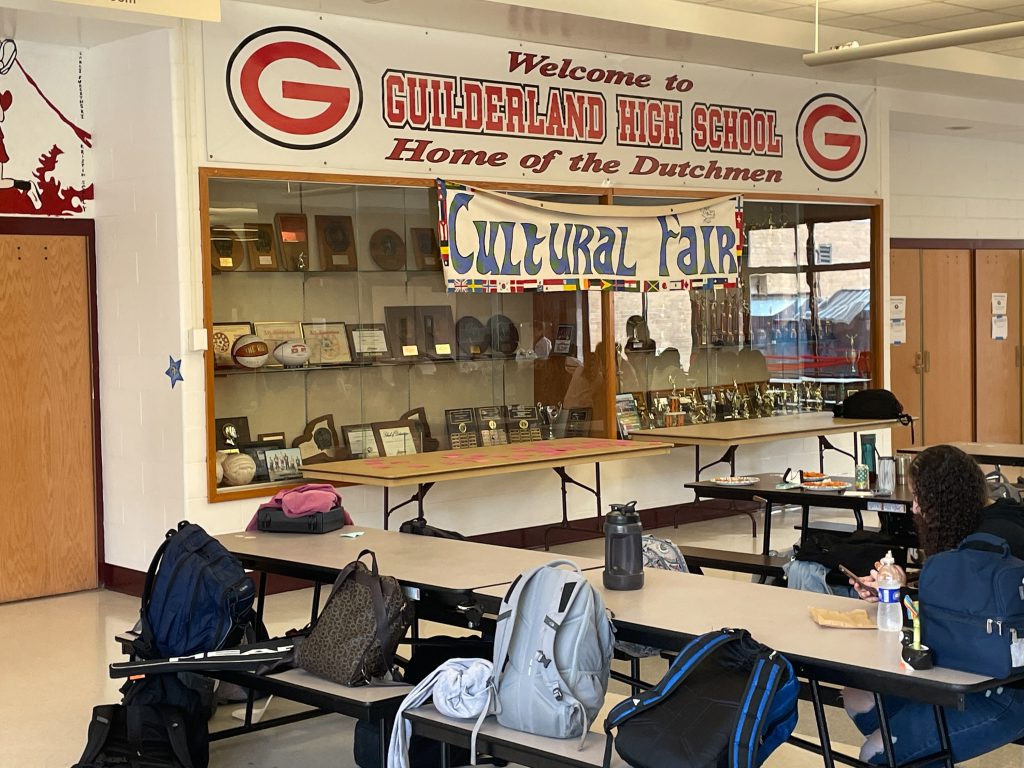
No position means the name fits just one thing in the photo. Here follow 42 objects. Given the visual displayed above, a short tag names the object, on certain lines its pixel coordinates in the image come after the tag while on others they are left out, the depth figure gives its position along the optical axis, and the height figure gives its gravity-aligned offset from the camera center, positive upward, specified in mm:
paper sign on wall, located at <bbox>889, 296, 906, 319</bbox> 11727 +125
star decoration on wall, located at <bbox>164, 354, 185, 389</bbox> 6918 -201
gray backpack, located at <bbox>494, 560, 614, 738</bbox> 3254 -843
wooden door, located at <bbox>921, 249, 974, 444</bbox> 12141 -239
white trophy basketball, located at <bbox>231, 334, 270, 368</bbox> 7141 -106
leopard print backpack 3775 -886
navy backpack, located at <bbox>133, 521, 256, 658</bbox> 4164 -889
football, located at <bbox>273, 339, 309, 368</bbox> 7340 -122
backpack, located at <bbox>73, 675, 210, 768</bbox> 4016 -1255
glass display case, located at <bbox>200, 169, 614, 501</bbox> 7109 -50
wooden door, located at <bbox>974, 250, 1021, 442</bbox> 12547 -368
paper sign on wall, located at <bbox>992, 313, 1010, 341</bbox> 12664 -83
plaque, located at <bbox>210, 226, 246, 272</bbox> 7035 +456
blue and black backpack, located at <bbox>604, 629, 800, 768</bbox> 2867 -886
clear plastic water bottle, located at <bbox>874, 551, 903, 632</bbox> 3309 -738
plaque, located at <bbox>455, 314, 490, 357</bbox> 8133 -54
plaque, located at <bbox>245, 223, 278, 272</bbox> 7203 +477
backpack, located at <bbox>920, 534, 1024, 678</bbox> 2994 -692
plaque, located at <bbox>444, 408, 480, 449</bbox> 8078 -623
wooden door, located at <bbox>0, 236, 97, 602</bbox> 7266 -479
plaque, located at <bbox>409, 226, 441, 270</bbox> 7820 +490
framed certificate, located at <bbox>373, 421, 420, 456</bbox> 7758 -655
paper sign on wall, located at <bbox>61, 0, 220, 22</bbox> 4762 +1230
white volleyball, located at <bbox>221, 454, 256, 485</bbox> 7074 -753
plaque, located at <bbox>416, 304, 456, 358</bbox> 7922 -11
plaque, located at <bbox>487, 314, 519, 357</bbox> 8320 -53
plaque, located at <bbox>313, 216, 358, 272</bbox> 7484 +510
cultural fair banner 7902 +545
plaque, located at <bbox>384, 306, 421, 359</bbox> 7785 -7
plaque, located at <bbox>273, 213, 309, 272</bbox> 7324 +519
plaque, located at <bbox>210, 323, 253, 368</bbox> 7027 -45
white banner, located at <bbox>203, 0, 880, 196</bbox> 7043 +1379
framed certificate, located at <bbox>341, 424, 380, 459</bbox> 7613 -654
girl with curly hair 3307 -741
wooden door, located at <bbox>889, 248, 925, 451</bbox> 11828 -270
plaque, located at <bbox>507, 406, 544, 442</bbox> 8414 -633
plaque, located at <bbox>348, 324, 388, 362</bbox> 7641 -68
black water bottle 3822 -667
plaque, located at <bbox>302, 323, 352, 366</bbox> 7469 -70
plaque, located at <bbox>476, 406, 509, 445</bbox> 8234 -624
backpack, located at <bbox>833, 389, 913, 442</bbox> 9070 -587
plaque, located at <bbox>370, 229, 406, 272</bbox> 7680 +478
